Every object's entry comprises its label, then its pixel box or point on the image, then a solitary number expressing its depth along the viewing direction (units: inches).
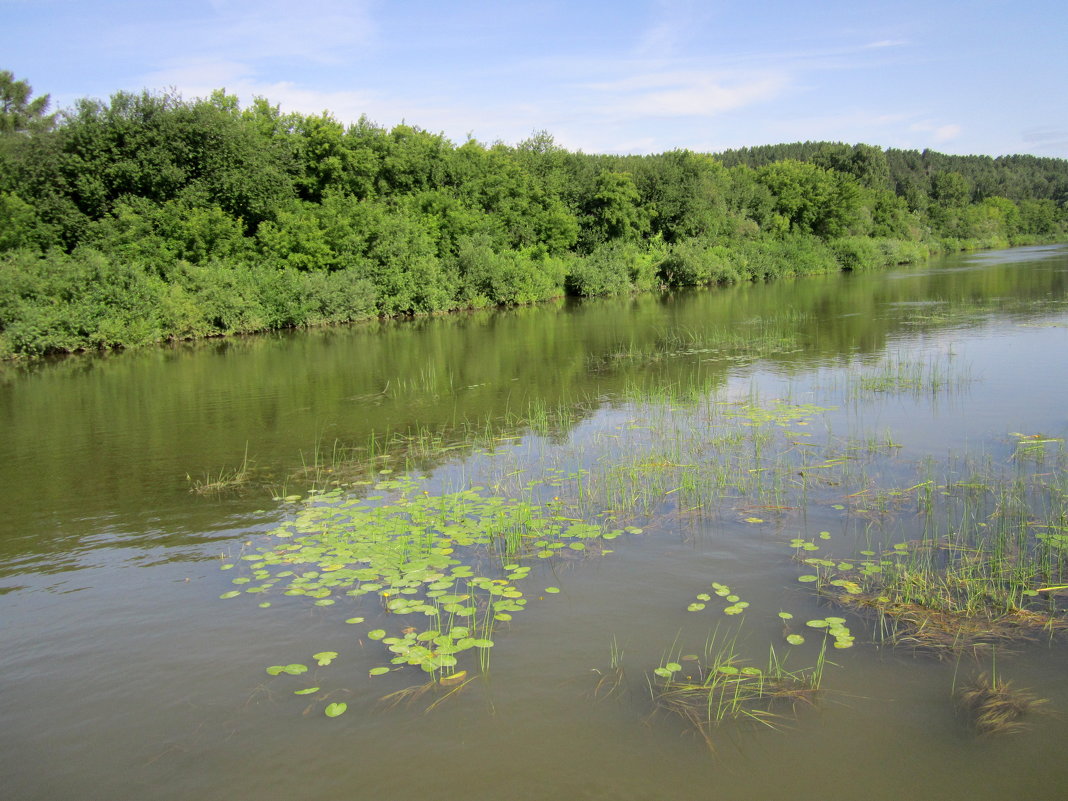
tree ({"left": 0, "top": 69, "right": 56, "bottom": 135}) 2244.1
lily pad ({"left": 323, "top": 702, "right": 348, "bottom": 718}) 186.1
